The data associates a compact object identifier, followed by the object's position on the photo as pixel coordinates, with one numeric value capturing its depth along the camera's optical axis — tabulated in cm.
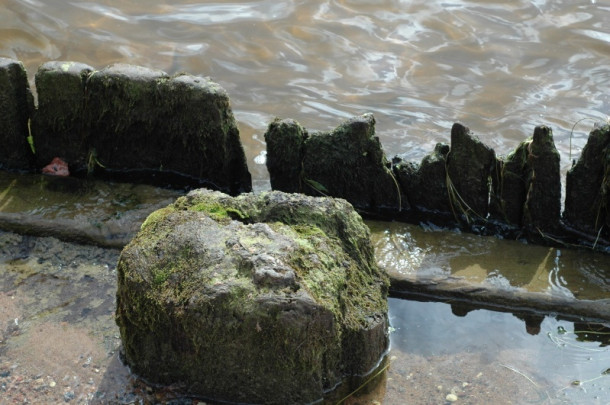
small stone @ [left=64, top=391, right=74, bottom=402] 460
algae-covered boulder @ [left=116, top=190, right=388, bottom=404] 431
